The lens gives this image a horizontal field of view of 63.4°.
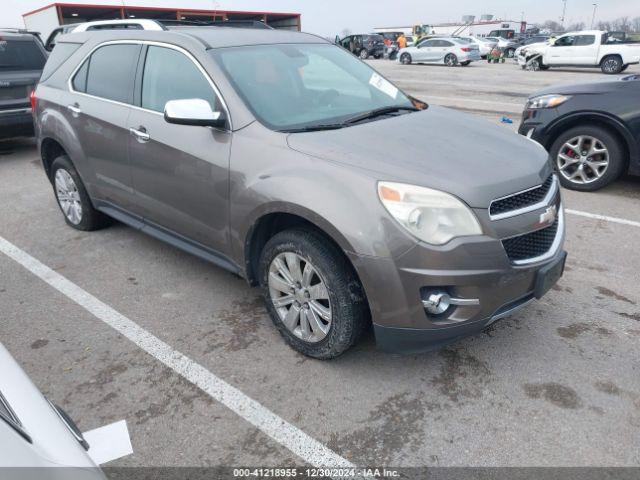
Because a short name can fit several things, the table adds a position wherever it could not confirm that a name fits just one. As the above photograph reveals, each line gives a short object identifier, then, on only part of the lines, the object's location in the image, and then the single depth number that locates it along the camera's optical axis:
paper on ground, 2.37
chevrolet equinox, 2.45
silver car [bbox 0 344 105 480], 1.22
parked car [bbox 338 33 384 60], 35.22
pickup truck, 20.88
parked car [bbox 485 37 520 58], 33.47
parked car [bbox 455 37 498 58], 27.73
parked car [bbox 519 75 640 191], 5.32
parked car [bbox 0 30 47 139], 7.49
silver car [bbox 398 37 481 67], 26.19
